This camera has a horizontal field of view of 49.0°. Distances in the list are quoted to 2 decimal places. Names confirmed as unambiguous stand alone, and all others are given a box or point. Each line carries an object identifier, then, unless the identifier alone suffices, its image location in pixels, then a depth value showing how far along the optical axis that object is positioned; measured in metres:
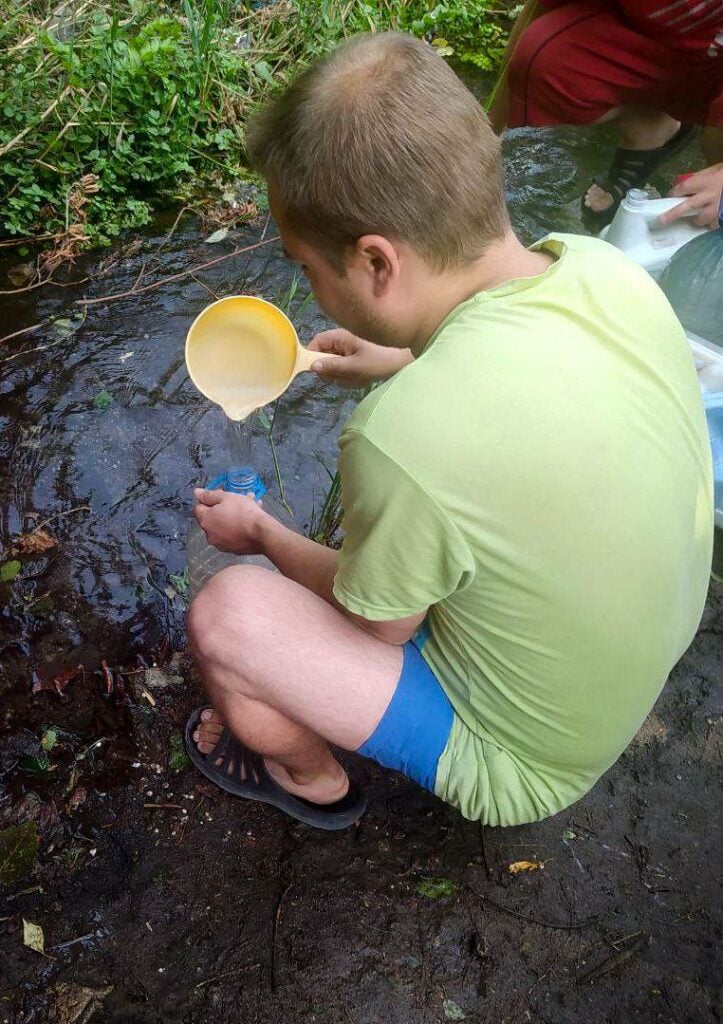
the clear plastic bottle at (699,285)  2.72
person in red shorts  2.90
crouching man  1.26
